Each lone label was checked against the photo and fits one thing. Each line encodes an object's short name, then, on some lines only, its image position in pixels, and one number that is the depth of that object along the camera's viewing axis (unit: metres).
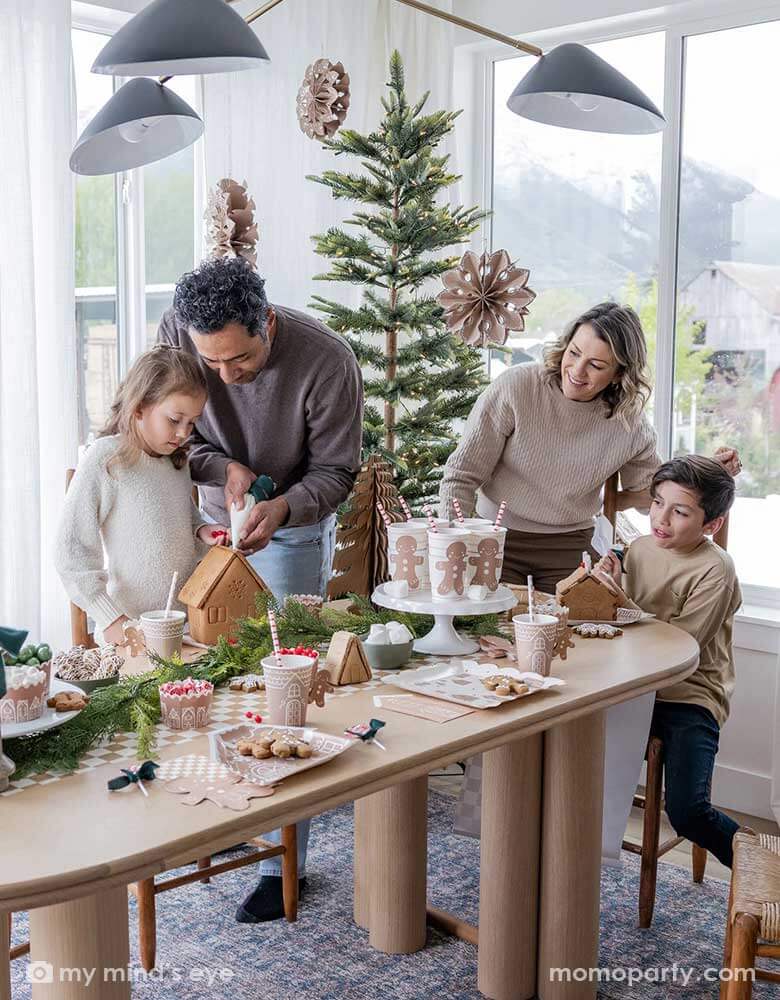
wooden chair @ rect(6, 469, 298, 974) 2.32
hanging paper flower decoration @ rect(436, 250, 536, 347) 2.90
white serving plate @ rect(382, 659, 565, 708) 1.84
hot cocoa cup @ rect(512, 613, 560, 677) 1.97
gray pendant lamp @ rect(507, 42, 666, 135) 2.03
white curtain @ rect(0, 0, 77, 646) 2.92
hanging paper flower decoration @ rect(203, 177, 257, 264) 2.94
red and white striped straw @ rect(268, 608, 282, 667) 1.74
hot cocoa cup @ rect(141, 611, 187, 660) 2.02
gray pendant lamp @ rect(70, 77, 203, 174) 2.00
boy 2.52
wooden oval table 1.31
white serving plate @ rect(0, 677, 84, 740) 1.51
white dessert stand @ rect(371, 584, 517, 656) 2.06
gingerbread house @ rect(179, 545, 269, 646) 2.12
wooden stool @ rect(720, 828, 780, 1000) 1.71
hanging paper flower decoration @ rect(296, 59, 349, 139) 2.60
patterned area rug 2.40
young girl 2.27
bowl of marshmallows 2.04
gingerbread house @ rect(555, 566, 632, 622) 2.36
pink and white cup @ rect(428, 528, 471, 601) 2.07
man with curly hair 2.58
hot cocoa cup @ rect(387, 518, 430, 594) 2.14
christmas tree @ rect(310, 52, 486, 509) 3.29
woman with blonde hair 2.88
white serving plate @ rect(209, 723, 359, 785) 1.51
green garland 1.55
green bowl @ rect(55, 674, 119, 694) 1.79
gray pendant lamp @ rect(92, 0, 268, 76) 1.63
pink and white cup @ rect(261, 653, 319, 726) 1.69
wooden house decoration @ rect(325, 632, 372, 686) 1.95
